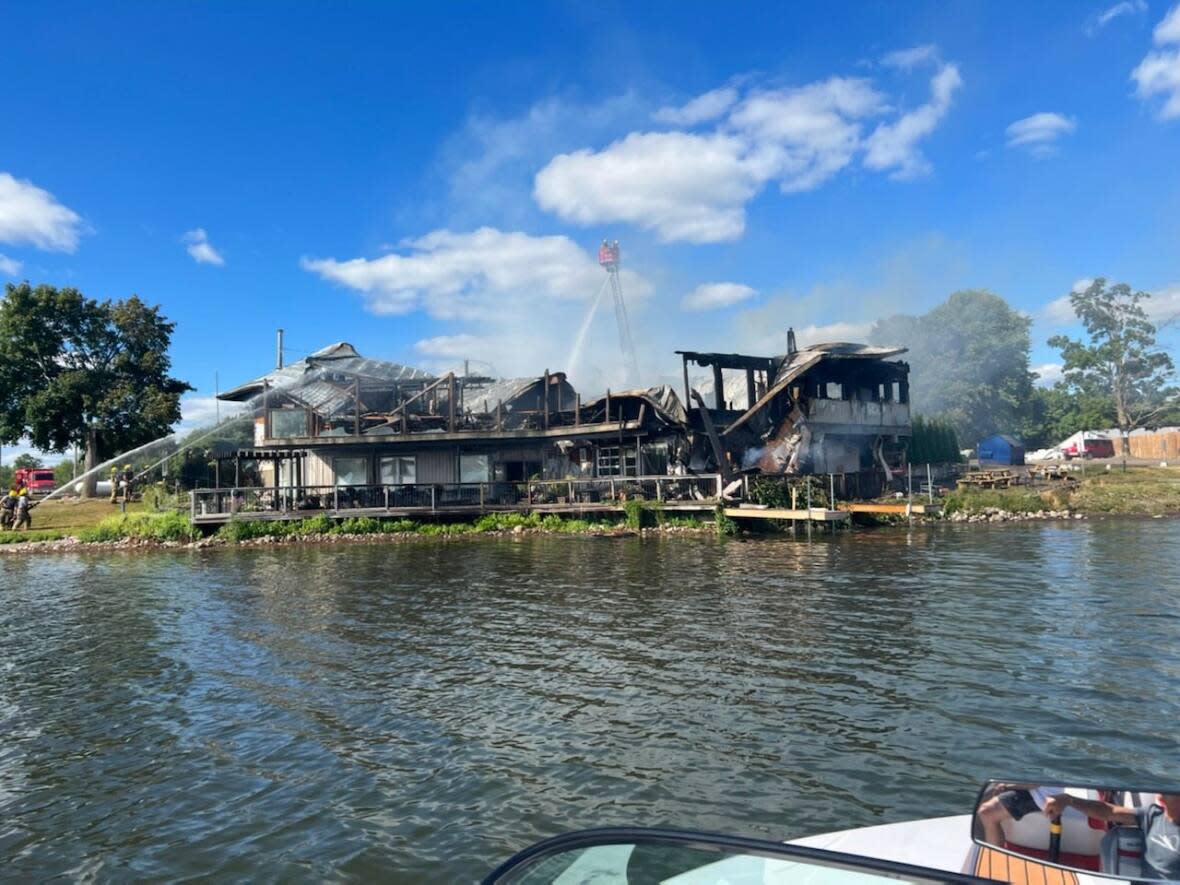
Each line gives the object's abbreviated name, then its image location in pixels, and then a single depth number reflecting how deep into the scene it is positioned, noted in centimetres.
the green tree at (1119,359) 6894
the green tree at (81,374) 4597
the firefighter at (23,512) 3619
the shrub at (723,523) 3006
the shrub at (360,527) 3262
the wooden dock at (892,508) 3103
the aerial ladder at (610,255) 6131
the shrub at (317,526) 3256
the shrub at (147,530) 3278
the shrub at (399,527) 3284
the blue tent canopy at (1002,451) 5409
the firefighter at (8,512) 3694
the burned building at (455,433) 3425
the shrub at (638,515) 3150
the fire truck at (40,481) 5481
